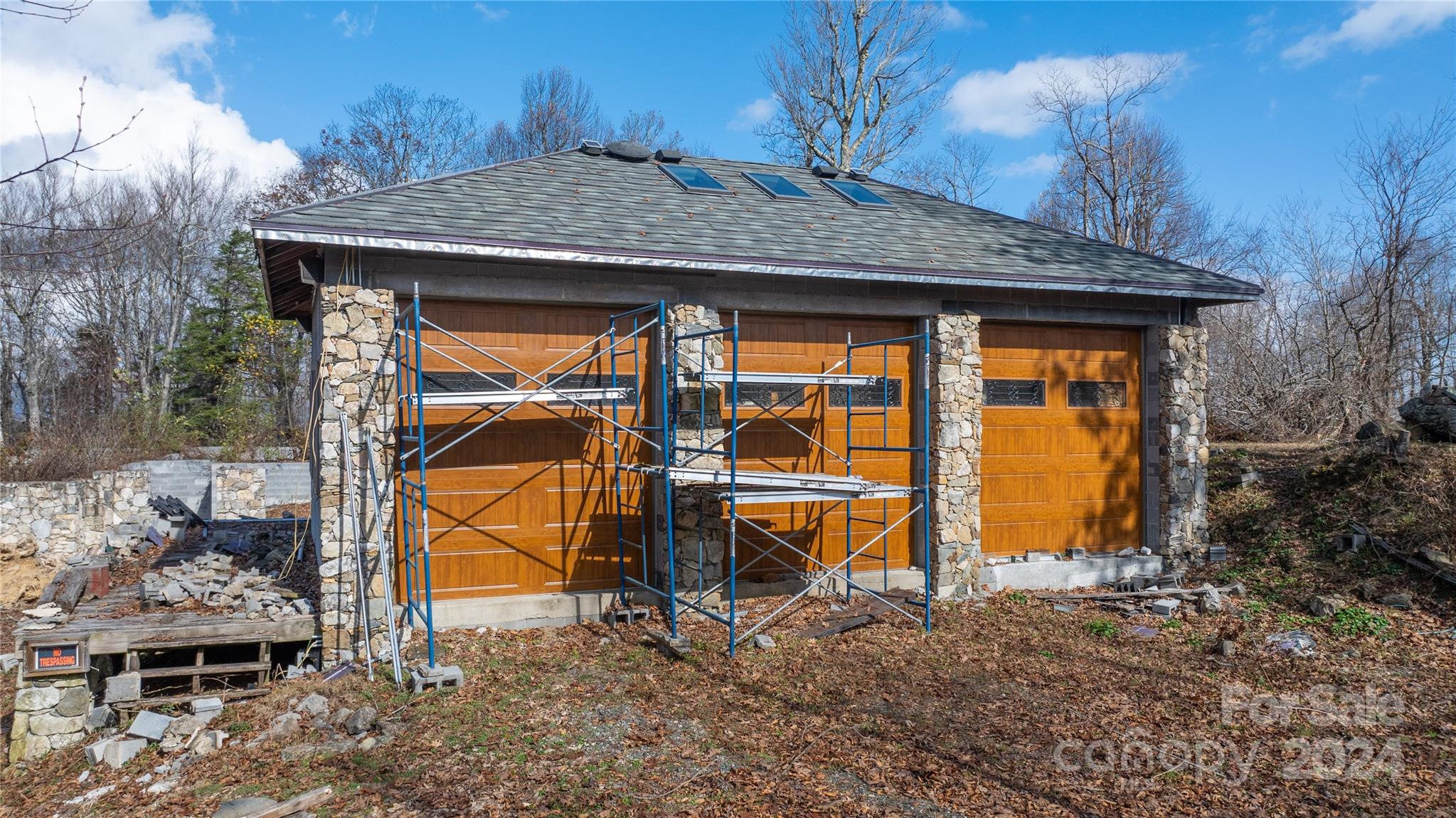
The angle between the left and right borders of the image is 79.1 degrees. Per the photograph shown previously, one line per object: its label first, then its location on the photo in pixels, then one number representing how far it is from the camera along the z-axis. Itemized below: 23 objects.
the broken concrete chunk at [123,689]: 7.17
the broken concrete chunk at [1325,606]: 9.09
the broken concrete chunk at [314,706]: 6.63
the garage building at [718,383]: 8.19
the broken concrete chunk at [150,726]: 6.47
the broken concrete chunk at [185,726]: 6.54
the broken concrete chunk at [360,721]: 6.23
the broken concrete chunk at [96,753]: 6.31
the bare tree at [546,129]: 33.19
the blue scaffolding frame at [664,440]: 8.00
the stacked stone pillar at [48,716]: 6.84
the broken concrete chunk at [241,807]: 5.04
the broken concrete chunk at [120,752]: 6.26
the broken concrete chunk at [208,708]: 6.86
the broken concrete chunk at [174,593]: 9.30
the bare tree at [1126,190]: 27.50
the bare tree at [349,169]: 28.48
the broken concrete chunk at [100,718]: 7.04
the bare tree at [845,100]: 24.98
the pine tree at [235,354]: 25.73
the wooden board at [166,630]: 7.39
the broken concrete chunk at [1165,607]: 9.49
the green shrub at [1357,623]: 8.63
